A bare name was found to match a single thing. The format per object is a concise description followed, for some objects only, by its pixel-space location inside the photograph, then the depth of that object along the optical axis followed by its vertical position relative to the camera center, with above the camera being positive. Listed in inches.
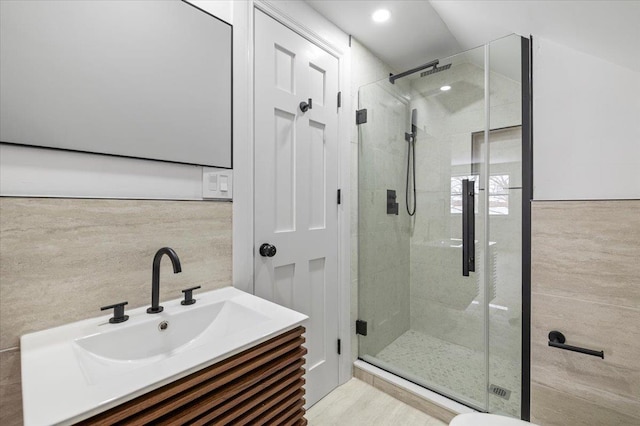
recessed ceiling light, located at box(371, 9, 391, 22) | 70.5 +50.1
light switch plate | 50.4 +5.6
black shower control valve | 83.4 +3.8
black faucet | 38.9 -9.5
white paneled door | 59.7 +7.0
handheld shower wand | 81.4 +18.2
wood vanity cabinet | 25.2 -18.7
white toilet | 42.5 -31.0
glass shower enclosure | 61.1 -2.7
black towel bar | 47.6 -22.6
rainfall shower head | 72.1 +37.7
